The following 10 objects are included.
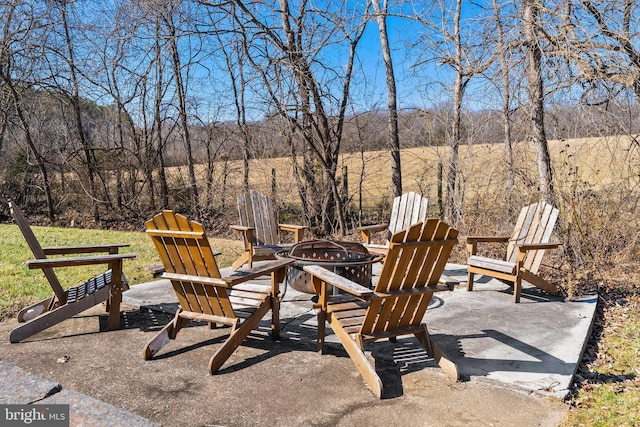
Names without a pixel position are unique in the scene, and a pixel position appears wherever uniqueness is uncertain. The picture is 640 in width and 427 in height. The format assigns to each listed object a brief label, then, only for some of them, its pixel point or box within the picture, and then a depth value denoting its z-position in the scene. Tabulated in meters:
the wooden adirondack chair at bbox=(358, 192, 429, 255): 5.06
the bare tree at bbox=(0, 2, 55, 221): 9.59
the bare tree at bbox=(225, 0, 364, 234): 7.20
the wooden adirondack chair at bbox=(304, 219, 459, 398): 2.69
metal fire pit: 3.74
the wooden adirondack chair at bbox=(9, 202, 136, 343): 3.29
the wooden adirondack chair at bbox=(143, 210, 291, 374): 2.91
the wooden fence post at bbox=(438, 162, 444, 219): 7.54
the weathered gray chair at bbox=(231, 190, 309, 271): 4.91
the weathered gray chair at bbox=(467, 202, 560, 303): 4.33
